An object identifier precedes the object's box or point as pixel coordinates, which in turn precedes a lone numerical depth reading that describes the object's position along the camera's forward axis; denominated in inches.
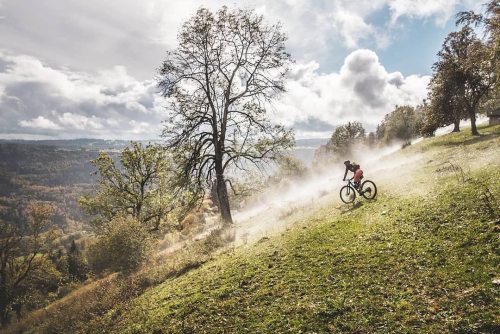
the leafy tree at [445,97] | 1510.8
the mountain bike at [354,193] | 723.1
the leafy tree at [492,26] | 934.4
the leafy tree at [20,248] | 1643.7
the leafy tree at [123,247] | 806.5
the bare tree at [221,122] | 990.4
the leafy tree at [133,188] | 1437.7
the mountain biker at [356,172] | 745.6
